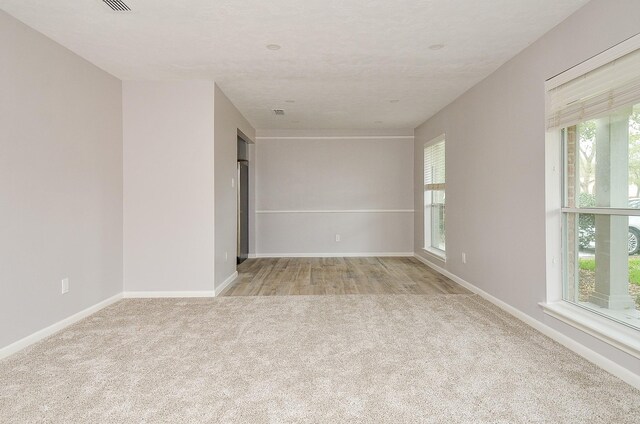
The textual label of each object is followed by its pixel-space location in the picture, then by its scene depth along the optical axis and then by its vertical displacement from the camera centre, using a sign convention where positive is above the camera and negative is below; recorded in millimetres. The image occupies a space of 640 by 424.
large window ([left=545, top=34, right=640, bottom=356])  2293 +108
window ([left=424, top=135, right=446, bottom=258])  5875 +202
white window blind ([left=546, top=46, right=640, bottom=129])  2205 +785
